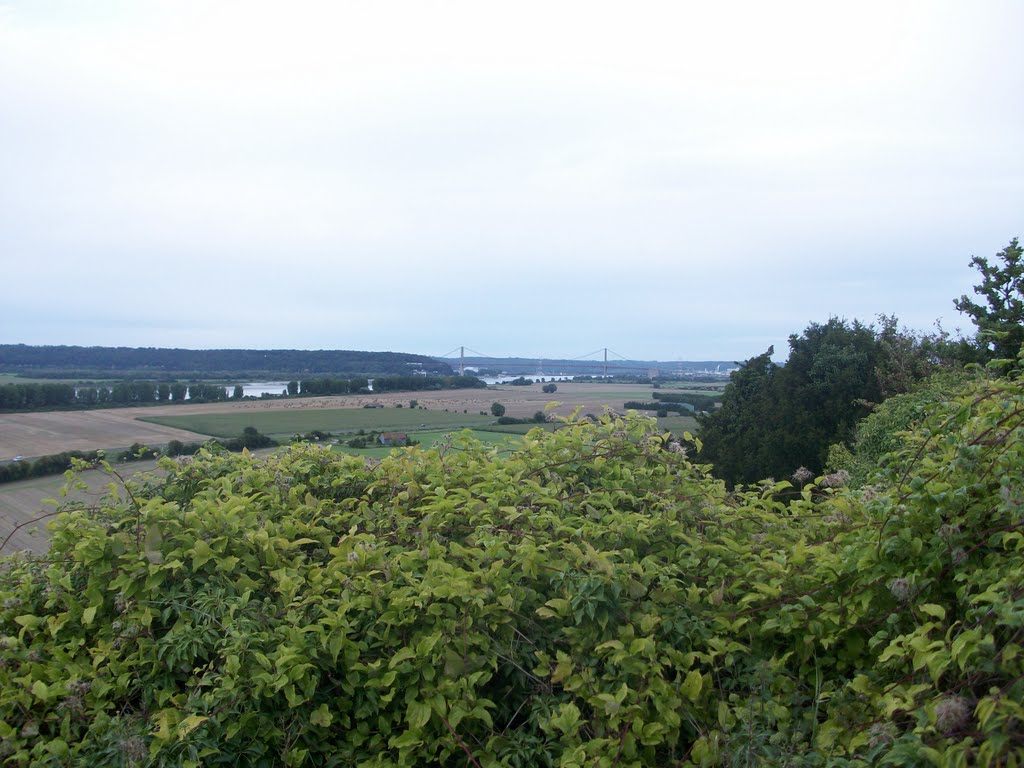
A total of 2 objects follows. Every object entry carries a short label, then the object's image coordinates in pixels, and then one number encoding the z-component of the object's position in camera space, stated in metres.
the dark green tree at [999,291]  12.16
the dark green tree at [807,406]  23.61
